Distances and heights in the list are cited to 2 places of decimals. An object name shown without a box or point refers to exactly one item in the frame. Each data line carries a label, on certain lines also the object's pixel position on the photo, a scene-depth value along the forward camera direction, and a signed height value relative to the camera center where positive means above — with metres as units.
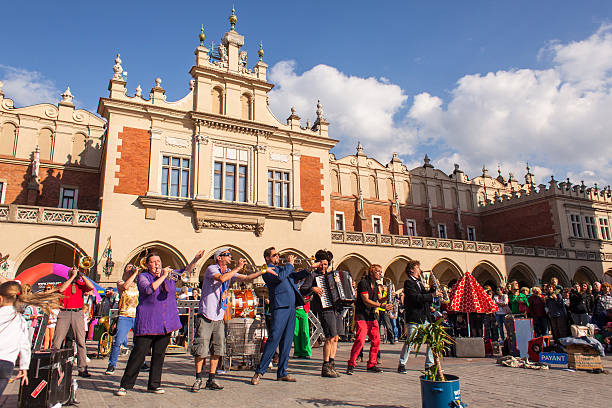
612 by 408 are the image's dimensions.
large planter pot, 4.21 -0.86
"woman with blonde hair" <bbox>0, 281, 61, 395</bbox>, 3.89 -0.14
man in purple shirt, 5.89 -0.19
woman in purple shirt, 5.59 -0.22
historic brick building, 18.66 +5.74
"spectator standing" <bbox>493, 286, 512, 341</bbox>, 12.47 -0.29
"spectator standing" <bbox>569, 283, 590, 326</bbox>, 10.89 -0.24
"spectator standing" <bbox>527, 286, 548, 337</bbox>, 10.88 -0.29
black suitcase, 4.57 -0.76
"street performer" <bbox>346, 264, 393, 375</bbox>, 7.32 -0.27
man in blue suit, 6.31 -0.10
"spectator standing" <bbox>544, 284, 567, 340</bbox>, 10.67 -0.33
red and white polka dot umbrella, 9.95 +0.06
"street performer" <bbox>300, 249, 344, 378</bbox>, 6.89 -0.24
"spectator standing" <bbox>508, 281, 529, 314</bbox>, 12.18 -0.02
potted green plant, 4.22 -0.76
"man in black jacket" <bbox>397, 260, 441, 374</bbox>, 7.29 +0.01
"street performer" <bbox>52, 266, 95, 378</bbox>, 6.88 -0.15
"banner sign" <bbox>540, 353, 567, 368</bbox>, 8.15 -1.07
